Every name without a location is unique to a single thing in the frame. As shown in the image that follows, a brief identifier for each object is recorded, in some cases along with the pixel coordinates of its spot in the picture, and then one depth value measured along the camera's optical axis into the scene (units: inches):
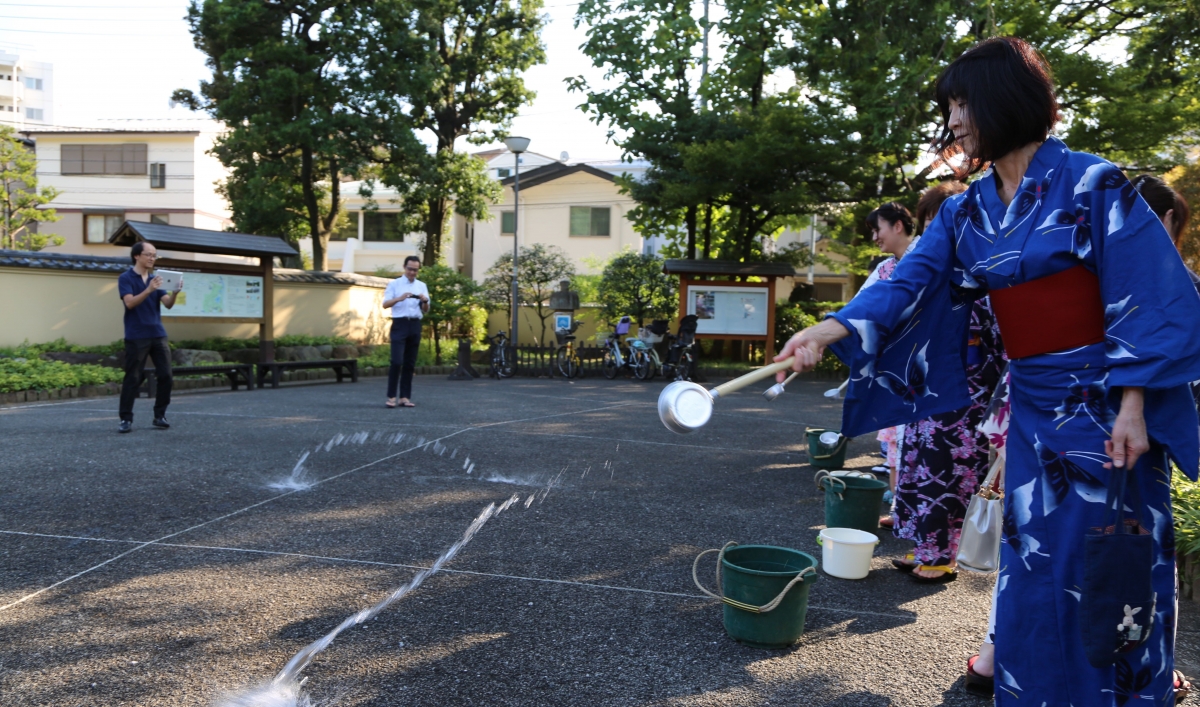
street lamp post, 730.2
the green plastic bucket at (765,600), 121.6
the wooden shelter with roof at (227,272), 548.1
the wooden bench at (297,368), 551.2
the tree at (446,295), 802.7
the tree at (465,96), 850.1
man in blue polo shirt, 308.3
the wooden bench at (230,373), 464.1
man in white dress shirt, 408.8
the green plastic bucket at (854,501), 176.7
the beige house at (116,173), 1339.8
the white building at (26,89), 2461.9
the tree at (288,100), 759.7
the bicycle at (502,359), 708.0
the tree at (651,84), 730.2
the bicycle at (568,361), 699.4
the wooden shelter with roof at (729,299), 709.9
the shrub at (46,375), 435.8
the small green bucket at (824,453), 254.7
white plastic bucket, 156.0
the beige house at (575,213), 1204.5
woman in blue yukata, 76.4
